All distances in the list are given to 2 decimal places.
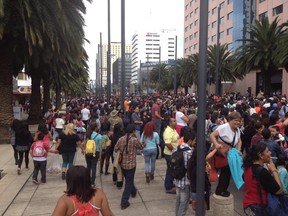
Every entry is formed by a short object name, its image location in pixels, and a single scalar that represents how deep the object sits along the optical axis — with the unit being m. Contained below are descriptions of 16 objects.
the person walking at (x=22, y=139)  7.77
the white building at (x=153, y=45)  117.79
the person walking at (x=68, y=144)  7.00
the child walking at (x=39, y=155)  6.87
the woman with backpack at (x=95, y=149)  6.62
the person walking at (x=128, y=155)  5.32
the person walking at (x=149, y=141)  6.45
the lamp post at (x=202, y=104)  3.53
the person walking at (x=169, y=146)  6.03
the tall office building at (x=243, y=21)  33.14
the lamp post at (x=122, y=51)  11.99
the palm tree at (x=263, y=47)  24.53
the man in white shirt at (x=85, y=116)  13.50
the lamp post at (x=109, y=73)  18.25
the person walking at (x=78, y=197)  2.44
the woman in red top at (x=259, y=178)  3.12
